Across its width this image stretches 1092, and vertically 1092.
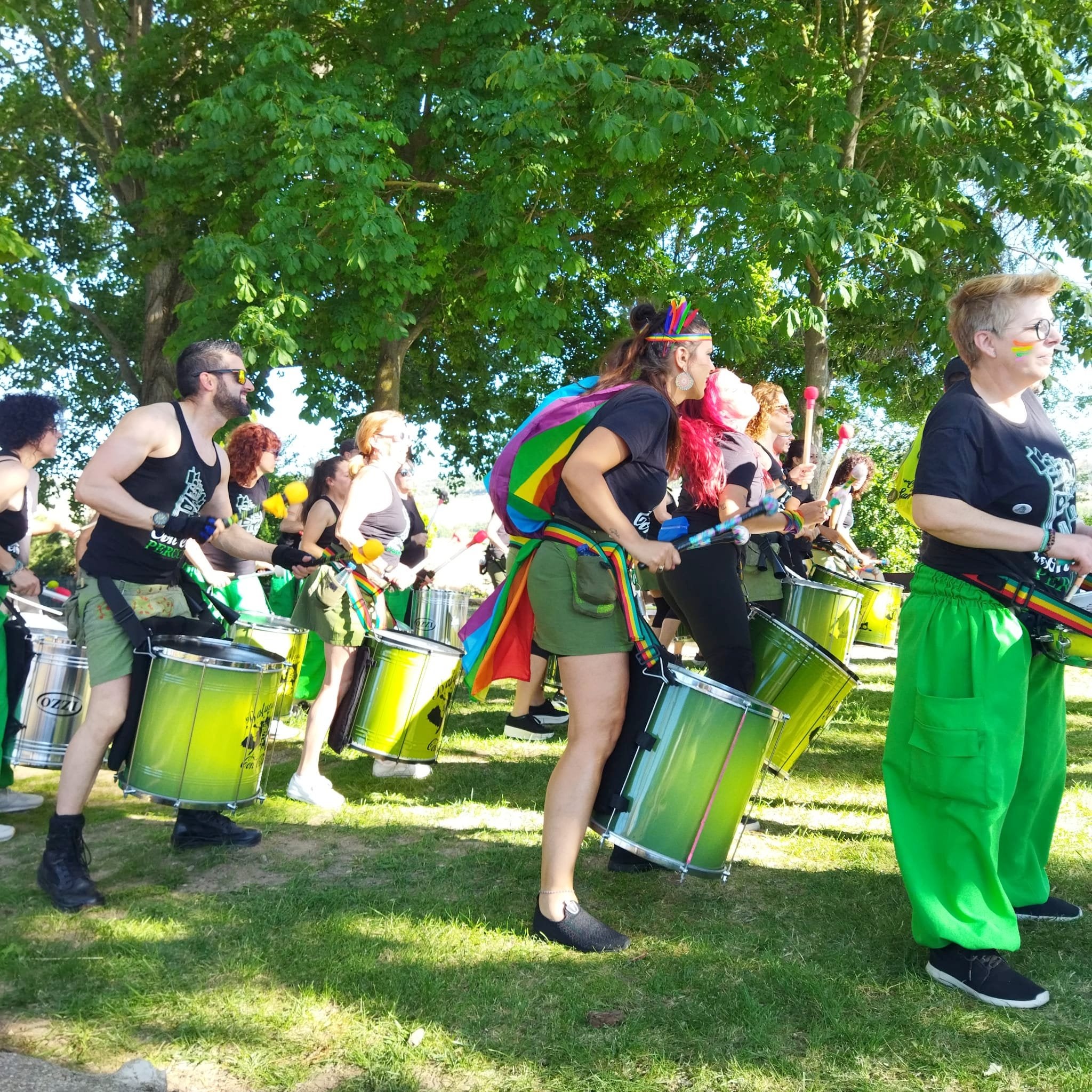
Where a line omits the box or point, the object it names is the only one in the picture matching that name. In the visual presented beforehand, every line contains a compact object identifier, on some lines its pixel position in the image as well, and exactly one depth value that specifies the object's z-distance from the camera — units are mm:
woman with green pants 3148
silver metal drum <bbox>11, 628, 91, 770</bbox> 4953
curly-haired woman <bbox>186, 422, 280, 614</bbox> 6645
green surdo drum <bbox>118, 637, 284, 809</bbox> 4059
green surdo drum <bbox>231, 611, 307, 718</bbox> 6102
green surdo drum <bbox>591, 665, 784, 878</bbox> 3486
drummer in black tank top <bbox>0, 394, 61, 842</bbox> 4828
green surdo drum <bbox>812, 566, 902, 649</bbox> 8352
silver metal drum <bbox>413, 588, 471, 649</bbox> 9234
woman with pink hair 4465
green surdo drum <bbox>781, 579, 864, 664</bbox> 6668
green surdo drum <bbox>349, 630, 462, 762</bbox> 5332
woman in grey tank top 5309
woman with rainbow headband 3426
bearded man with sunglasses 3916
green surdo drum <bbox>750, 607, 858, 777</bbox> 4539
